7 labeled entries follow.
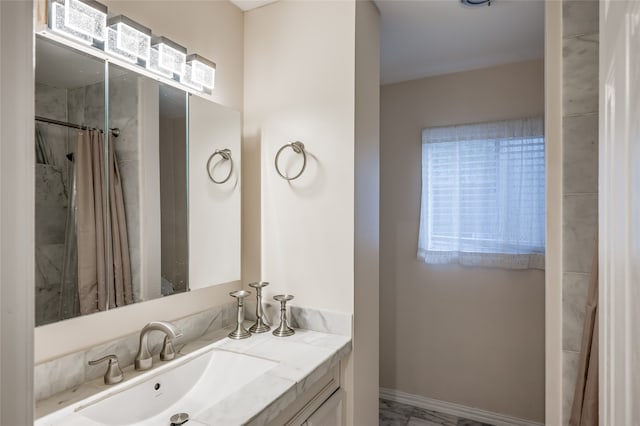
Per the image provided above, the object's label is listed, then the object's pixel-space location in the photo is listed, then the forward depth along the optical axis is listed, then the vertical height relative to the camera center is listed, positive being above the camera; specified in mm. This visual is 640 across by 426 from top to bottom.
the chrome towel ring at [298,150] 1782 +291
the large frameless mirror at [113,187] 1145 +88
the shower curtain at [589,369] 1315 -576
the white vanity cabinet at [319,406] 1297 -736
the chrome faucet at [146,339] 1342 -453
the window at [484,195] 2494 +117
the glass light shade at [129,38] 1308 +628
